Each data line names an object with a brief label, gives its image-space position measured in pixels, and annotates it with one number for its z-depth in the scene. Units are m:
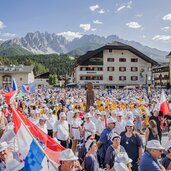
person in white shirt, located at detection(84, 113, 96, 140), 5.47
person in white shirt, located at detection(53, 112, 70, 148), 5.64
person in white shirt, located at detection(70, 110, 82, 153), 6.04
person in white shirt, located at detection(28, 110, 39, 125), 5.78
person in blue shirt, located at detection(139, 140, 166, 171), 2.93
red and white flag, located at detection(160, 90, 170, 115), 6.76
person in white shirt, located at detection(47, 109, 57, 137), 6.26
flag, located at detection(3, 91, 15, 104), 9.09
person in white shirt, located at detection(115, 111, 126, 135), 5.50
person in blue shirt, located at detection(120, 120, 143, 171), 4.16
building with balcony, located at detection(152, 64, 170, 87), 41.13
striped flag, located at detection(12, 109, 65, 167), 2.96
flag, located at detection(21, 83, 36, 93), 15.26
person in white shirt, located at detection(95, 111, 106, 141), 5.80
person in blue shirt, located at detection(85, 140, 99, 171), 3.42
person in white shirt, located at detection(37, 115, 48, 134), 5.29
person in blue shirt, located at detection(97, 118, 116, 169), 4.45
